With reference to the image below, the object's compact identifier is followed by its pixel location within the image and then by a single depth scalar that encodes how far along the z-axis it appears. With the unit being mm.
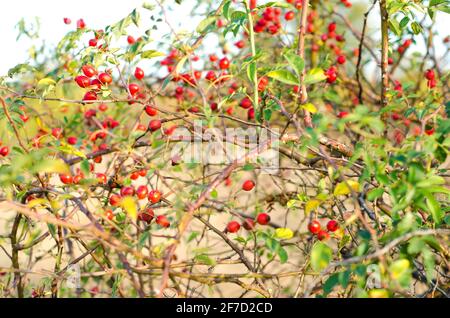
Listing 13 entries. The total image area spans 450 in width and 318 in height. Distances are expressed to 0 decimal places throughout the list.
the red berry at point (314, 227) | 1642
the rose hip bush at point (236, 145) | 1203
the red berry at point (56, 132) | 2156
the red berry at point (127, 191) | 1551
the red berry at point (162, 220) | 1538
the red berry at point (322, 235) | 1582
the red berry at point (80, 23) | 2427
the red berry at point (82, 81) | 1731
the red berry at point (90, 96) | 1788
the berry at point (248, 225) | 1482
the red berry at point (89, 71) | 1776
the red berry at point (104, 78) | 1762
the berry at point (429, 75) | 2382
